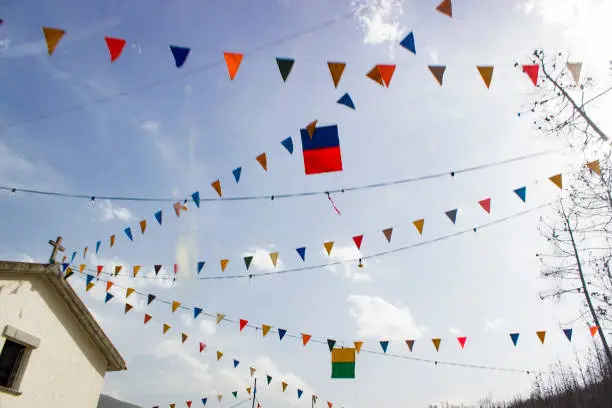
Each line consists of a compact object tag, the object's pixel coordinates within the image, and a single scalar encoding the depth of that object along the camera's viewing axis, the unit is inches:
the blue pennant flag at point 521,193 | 346.6
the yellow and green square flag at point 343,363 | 444.8
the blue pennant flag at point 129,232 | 441.4
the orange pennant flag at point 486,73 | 257.9
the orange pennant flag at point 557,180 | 330.3
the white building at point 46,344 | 362.0
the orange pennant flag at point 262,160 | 327.6
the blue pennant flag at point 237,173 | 350.9
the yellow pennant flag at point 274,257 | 436.5
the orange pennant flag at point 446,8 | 221.5
